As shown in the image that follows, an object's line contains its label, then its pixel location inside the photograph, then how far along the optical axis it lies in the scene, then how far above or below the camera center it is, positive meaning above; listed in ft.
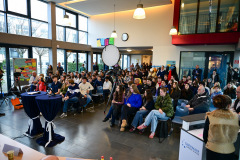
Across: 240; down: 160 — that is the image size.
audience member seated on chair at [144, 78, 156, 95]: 19.18 -2.38
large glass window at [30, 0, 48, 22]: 27.74 +10.00
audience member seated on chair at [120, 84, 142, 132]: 13.62 -3.48
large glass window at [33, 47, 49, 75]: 28.39 +1.16
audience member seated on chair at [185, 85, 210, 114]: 12.07 -2.86
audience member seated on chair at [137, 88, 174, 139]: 12.03 -3.55
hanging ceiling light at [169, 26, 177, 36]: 22.43 +5.20
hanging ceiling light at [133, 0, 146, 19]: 11.69 +4.09
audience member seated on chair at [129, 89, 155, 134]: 13.03 -3.78
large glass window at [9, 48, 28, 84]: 24.36 +1.66
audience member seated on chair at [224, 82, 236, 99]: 17.98 -2.69
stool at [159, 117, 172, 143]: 12.00 -4.98
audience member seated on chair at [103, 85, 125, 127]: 14.29 -3.59
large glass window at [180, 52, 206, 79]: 28.45 +1.14
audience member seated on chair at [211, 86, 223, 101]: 16.24 -2.39
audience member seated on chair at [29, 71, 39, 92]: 21.02 -2.44
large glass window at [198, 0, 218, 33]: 25.22 +8.53
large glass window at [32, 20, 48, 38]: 28.02 +6.52
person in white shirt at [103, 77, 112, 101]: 22.84 -3.22
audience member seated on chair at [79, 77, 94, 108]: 19.16 -2.91
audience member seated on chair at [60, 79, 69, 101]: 18.81 -2.91
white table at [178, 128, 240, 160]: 7.21 -3.86
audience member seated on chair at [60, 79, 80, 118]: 17.46 -3.28
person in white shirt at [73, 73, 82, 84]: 24.33 -2.31
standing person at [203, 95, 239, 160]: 6.10 -2.48
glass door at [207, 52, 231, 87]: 27.01 +0.66
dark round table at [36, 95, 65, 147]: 10.84 -3.59
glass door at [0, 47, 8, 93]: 23.10 -0.44
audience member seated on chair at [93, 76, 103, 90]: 23.59 -2.58
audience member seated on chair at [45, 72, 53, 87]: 24.39 -2.33
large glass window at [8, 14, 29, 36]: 24.34 +6.33
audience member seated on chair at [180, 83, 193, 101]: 16.69 -2.91
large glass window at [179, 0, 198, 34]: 26.48 +8.83
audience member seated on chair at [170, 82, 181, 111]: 16.00 -2.65
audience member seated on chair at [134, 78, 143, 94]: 19.81 -2.34
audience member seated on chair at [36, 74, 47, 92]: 19.27 -2.89
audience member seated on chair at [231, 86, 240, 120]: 10.28 -2.42
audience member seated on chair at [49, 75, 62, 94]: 19.51 -2.76
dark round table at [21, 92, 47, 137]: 11.66 -3.83
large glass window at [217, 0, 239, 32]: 24.11 +8.26
